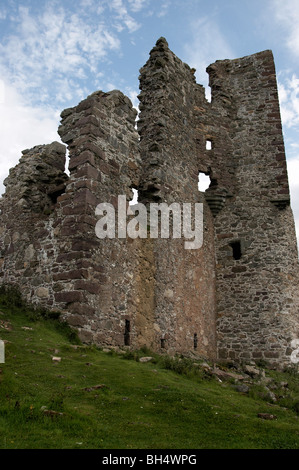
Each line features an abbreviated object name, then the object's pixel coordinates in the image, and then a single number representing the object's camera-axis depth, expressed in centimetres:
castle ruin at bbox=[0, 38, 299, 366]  1094
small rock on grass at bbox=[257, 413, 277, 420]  714
